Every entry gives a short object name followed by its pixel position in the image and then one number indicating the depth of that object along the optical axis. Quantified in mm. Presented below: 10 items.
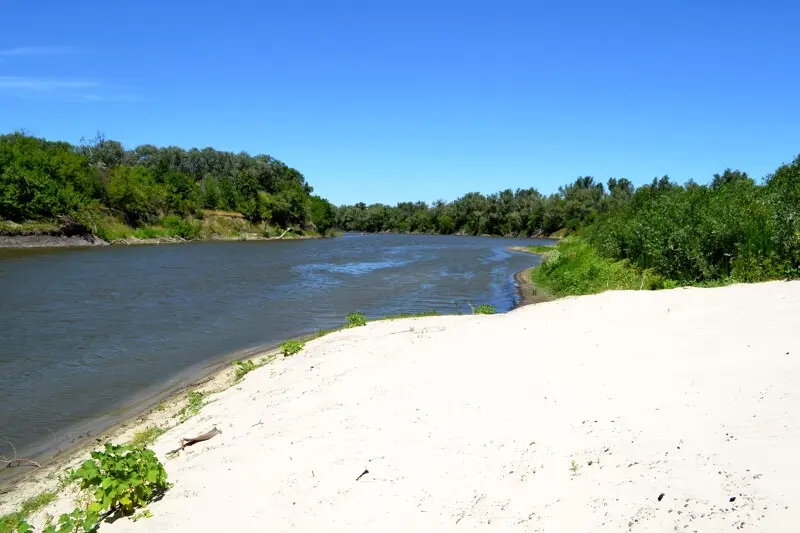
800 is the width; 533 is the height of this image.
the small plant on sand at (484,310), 17812
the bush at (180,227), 80312
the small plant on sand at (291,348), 13641
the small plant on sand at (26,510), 6284
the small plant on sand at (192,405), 10052
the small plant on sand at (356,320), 16656
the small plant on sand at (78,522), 5160
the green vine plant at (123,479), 5777
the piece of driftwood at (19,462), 8984
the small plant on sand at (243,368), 12631
